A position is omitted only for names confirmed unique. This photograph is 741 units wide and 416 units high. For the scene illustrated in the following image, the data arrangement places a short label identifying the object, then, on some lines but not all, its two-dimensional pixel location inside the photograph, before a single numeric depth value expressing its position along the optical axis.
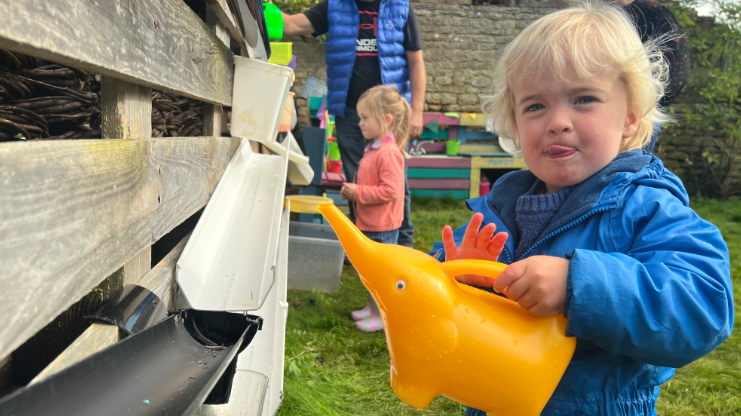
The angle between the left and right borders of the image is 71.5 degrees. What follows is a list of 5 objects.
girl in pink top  2.90
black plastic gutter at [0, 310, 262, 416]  0.55
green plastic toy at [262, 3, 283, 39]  3.39
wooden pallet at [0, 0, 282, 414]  0.51
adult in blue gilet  3.31
